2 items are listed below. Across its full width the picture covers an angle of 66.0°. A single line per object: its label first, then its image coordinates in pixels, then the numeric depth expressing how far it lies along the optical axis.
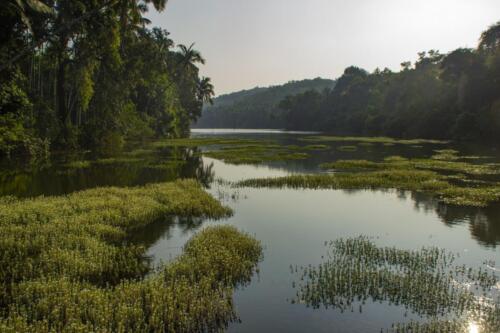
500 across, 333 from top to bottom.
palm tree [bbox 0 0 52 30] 24.99
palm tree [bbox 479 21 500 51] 97.50
